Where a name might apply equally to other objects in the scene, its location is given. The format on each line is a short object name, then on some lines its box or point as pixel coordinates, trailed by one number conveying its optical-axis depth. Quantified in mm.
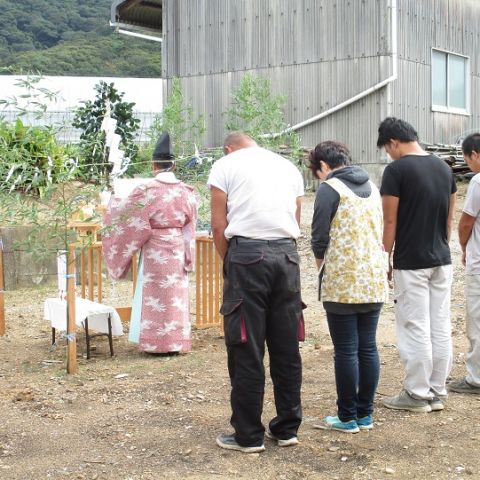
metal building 18000
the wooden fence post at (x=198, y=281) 8344
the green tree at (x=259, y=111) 16281
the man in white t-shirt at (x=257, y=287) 4613
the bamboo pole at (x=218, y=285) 8336
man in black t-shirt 5188
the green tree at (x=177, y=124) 14828
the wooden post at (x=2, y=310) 8282
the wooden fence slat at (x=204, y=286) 8281
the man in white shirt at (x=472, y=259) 5746
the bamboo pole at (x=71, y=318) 6520
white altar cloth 7133
